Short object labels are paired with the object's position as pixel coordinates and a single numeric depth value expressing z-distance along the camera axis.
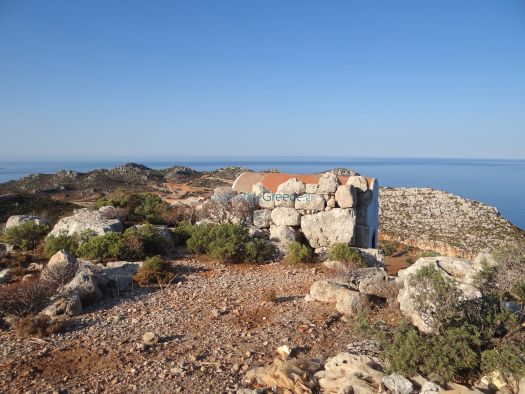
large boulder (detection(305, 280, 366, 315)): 7.50
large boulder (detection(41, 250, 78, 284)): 8.41
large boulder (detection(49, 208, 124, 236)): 12.41
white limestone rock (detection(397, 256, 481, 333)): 5.91
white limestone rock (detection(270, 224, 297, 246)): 12.88
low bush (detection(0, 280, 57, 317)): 7.13
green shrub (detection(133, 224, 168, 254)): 11.59
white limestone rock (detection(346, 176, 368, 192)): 14.25
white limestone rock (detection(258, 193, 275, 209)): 14.62
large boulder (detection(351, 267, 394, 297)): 8.13
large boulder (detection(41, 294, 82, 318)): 7.27
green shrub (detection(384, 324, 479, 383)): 4.80
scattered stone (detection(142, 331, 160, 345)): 6.24
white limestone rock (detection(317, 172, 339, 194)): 13.81
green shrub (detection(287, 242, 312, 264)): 11.41
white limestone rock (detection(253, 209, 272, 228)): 14.31
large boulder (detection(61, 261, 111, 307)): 7.84
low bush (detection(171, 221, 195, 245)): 12.87
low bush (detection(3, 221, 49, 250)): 12.81
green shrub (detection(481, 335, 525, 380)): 4.58
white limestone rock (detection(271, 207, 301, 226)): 13.70
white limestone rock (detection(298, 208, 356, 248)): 12.90
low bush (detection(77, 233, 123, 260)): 10.79
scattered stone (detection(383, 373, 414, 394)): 4.46
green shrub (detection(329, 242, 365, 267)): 11.20
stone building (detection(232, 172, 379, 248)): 13.09
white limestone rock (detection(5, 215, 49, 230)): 14.30
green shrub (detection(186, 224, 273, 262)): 11.29
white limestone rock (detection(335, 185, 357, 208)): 13.33
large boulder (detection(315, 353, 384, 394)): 4.59
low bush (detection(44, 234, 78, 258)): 11.22
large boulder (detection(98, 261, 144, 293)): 8.86
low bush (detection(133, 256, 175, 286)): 9.18
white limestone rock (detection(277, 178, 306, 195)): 14.46
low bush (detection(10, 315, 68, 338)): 6.49
